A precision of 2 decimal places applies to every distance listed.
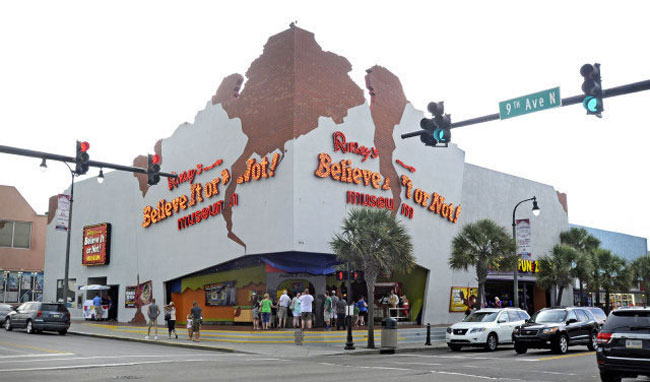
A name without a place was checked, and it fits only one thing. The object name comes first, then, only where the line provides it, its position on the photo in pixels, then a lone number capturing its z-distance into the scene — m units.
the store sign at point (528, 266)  41.56
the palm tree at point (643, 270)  51.12
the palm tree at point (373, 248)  24.56
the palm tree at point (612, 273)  44.06
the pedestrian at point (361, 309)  30.11
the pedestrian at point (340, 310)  26.83
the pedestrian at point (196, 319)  25.86
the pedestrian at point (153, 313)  26.83
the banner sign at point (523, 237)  29.62
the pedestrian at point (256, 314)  27.08
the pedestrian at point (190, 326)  26.52
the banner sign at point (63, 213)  30.86
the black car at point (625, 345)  11.88
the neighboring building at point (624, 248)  55.62
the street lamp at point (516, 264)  30.71
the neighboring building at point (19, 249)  55.09
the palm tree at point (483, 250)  30.66
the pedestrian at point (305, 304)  26.12
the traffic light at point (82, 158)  17.08
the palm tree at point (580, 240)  45.85
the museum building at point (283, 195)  28.25
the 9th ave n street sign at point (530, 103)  11.66
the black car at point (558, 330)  21.05
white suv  23.55
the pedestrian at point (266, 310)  26.64
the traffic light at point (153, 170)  19.59
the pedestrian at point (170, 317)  26.70
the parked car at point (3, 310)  35.28
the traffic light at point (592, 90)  10.84
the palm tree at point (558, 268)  39.59
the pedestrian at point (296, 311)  26.50
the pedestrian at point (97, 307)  37.62
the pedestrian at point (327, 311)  26.73
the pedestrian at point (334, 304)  27.08
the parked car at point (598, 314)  23.02
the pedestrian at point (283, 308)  27.33
